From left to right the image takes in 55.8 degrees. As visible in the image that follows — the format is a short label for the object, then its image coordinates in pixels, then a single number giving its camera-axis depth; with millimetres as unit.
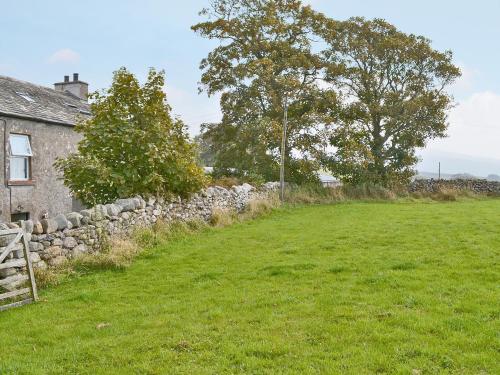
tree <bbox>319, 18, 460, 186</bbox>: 29594
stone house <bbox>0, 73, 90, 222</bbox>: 15227
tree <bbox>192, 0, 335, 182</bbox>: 26641
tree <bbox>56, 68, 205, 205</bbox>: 12719
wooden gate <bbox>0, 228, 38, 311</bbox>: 7602
